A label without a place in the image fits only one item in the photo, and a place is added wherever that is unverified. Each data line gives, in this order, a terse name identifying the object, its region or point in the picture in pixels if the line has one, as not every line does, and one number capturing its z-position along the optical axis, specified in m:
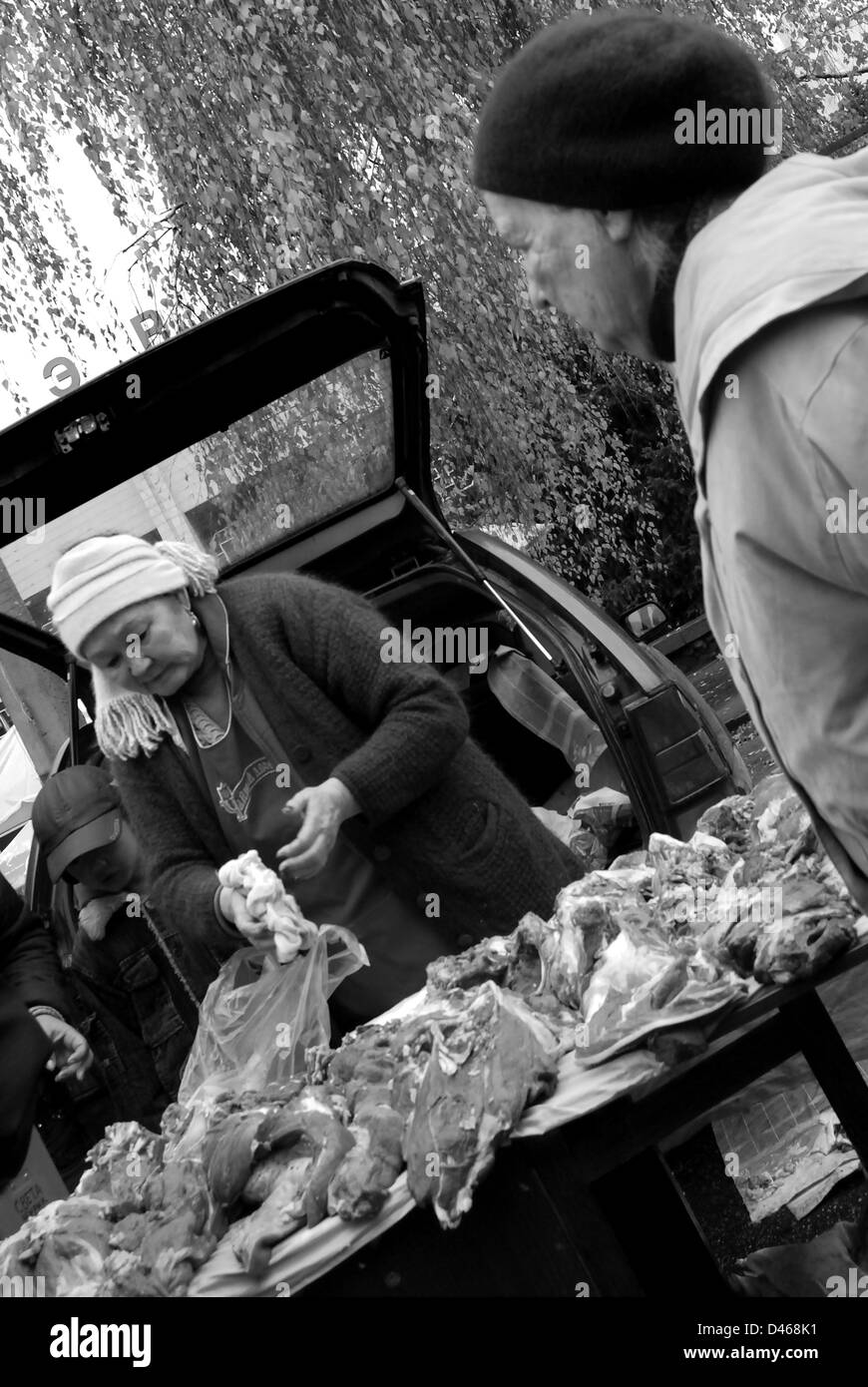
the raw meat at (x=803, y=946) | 2.17
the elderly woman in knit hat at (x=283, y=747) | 3.18
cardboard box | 3.30
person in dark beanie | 1.45
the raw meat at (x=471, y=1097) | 2.12
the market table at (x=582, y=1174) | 2.16
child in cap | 4.18
